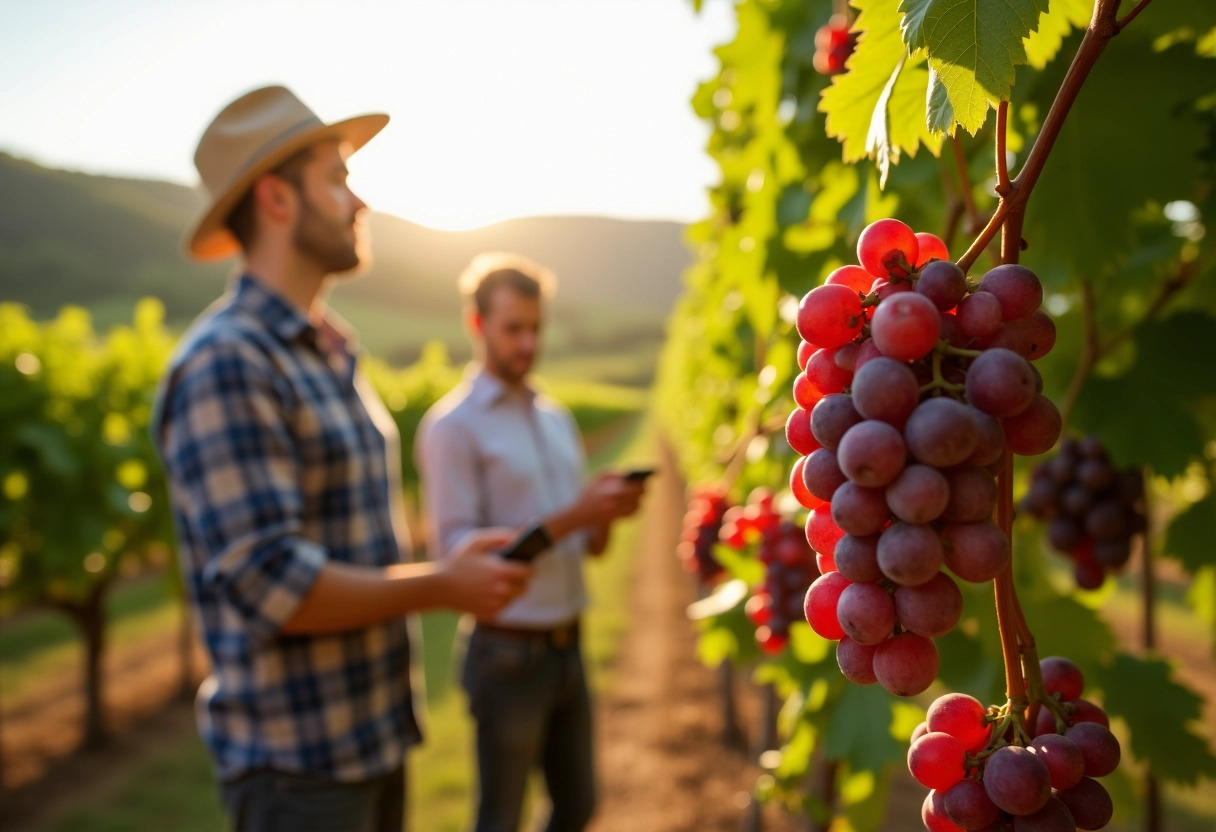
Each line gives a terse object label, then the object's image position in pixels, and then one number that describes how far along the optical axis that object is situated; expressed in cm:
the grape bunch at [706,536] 216
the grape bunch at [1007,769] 56
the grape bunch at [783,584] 158
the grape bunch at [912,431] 52
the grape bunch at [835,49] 142
